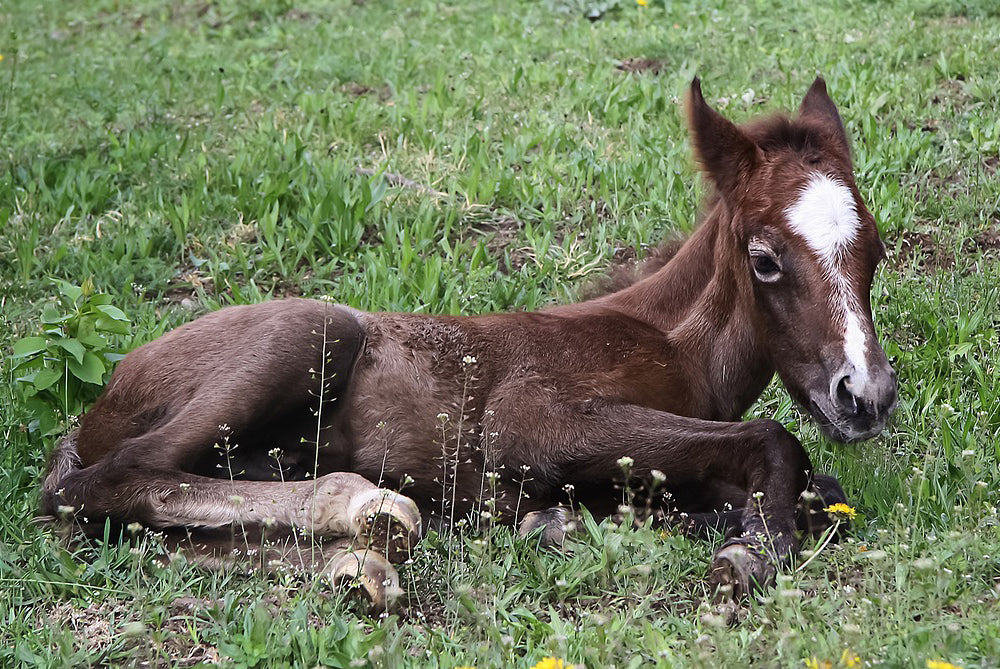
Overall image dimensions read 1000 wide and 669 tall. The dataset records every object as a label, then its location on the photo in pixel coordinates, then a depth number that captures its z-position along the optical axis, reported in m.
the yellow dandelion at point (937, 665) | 5.39
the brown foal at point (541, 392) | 8.02
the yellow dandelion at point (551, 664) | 5.87
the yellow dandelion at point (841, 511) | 7.78
